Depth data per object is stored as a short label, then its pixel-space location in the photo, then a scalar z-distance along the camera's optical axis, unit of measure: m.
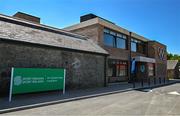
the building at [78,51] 7.42
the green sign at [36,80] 6.70
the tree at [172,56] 51.50
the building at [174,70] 32.61
